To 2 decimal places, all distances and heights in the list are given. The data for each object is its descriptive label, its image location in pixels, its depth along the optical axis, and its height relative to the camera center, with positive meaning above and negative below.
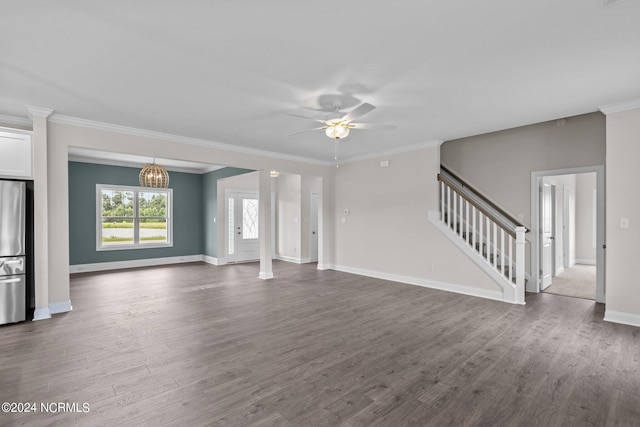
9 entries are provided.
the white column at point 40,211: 3.96 +0.05
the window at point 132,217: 7.62 -0.08
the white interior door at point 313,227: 9.15 -0.43
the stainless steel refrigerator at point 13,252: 3.75 -0.46
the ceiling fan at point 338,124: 3.59 +1.11
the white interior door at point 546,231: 5.34 -0.37
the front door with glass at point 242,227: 8.80 -0.39
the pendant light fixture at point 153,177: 6.10 +0.75
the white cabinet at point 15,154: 3.80 +0.77
